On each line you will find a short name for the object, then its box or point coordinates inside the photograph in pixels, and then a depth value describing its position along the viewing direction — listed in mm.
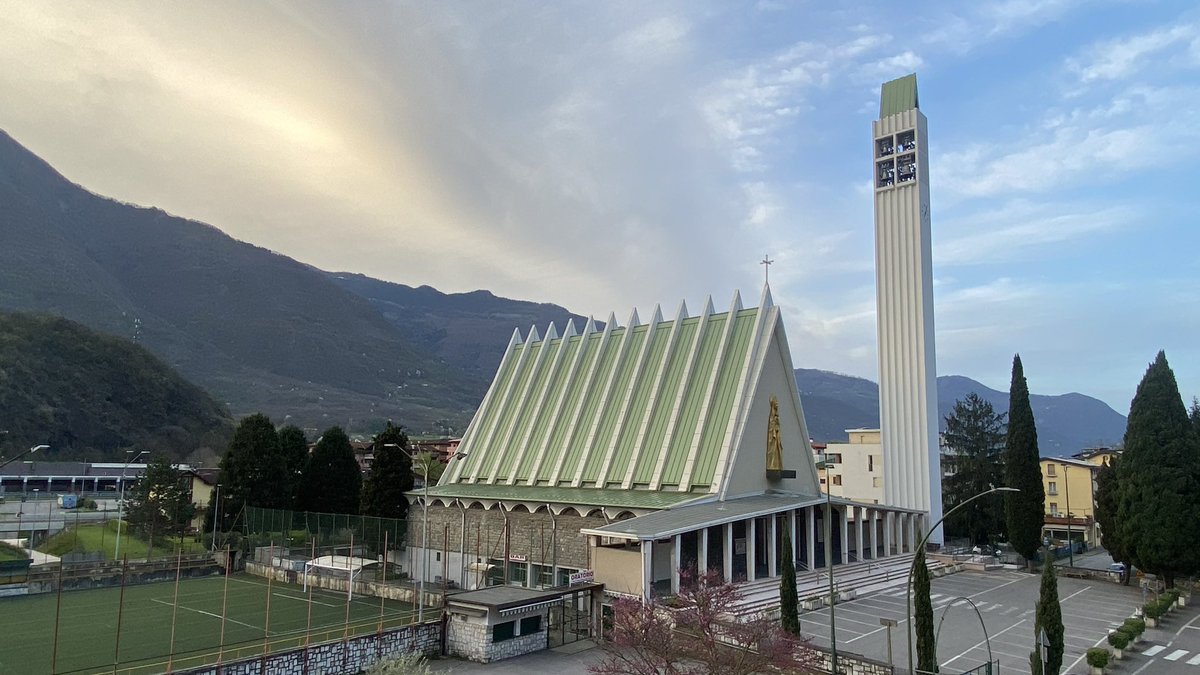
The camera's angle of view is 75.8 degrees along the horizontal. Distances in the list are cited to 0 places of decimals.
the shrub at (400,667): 19688
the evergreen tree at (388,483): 51281
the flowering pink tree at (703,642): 17016
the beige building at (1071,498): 70500
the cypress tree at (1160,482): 35781
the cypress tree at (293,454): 56500
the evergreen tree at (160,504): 51062
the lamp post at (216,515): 50234
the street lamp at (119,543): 45906
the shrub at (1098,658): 22594
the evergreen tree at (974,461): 54031
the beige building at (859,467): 67562
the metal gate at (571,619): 28844
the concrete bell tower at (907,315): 52156
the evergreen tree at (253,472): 53875
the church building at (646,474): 34656
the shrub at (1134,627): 26391
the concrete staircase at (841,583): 31802
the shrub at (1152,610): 30031
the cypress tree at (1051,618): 21047
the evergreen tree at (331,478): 56719
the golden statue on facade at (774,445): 40562
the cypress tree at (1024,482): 44188
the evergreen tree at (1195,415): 42672
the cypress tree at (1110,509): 40319
